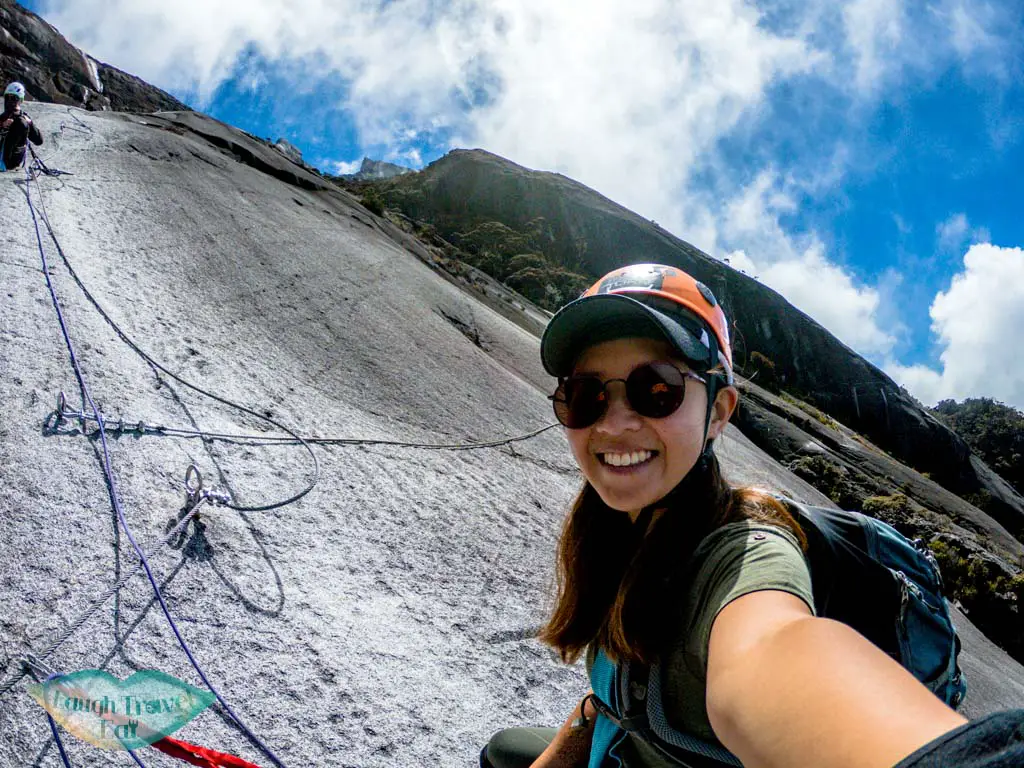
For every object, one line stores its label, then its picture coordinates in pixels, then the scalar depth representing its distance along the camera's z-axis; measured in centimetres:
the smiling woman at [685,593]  84
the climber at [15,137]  898
